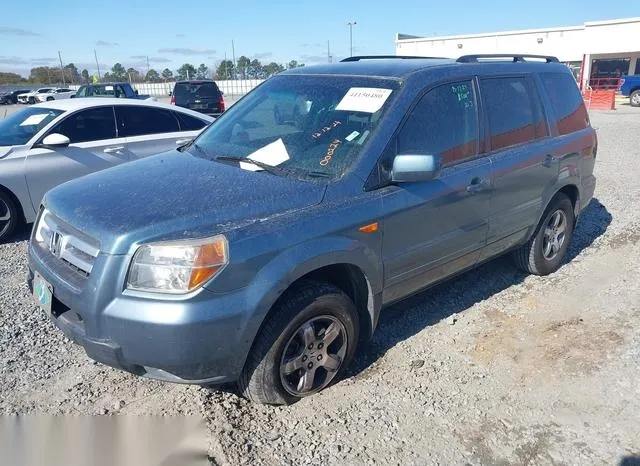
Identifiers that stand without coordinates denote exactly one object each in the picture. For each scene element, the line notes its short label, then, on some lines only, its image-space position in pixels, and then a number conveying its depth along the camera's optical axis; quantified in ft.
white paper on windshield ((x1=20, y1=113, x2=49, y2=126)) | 20.87
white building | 133.69
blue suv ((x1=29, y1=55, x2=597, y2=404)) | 8.27
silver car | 19.27
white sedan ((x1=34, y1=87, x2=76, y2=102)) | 114.32
